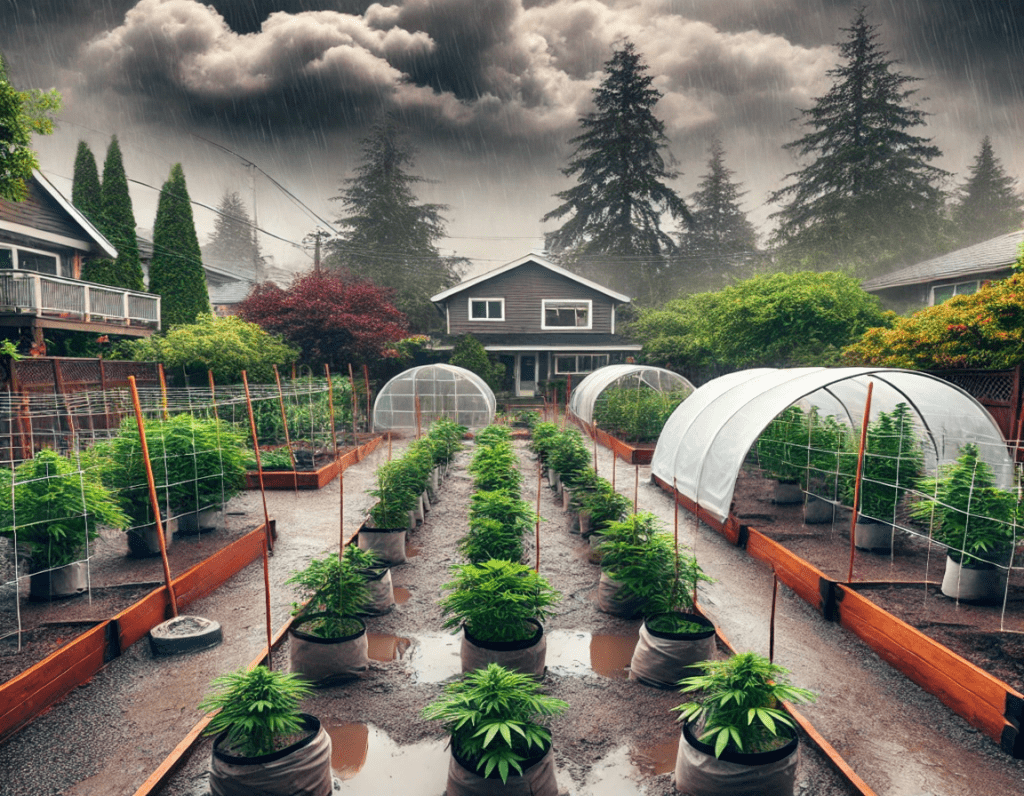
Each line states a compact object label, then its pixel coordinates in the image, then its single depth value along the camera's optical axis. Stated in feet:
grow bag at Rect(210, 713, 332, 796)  9.39
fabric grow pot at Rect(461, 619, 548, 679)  13.43
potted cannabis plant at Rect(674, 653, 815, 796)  9.53
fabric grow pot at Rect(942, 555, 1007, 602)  16.62
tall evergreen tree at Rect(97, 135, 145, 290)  67.97
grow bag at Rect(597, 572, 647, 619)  18.15
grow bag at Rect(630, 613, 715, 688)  13.76
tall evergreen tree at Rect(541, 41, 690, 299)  114.93
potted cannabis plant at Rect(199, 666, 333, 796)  9.41
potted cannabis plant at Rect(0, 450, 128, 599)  15.80
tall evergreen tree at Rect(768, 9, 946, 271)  102.47
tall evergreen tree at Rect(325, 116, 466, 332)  127.24
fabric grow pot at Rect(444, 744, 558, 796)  9.30
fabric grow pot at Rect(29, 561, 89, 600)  16.70
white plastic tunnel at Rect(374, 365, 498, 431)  55.77
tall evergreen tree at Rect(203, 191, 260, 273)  217.56
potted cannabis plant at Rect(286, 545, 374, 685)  13.97
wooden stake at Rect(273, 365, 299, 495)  34.47
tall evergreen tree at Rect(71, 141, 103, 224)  70.69
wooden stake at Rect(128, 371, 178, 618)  16.78
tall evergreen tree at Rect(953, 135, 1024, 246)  134.51
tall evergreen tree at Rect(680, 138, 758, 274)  143.02
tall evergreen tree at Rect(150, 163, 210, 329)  72.08
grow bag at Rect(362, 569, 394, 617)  18.01
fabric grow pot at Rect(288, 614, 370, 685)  13.94
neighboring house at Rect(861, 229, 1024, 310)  55.62
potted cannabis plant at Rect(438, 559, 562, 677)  13.32
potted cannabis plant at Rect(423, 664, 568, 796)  9.18
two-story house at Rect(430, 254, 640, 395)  85.10
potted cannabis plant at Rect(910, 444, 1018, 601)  16.08
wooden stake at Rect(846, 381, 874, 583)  17.55
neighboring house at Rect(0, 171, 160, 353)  41.55
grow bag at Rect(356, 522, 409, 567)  22.52
